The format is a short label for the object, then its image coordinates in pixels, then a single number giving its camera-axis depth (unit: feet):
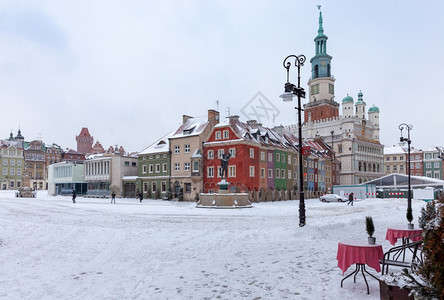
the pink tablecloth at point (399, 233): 31.68
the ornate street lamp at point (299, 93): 50.78
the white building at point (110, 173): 177.37
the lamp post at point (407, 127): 94.95
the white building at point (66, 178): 200.64
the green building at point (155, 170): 159.94
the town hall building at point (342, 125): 257.14
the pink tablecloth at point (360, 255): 22.29
